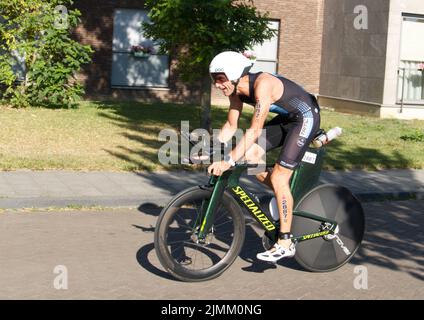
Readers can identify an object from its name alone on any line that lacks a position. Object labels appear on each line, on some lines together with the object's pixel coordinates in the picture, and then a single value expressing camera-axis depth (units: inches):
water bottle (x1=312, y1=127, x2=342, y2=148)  255.1
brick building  818.8
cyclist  234.7
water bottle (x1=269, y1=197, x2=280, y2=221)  254.8
